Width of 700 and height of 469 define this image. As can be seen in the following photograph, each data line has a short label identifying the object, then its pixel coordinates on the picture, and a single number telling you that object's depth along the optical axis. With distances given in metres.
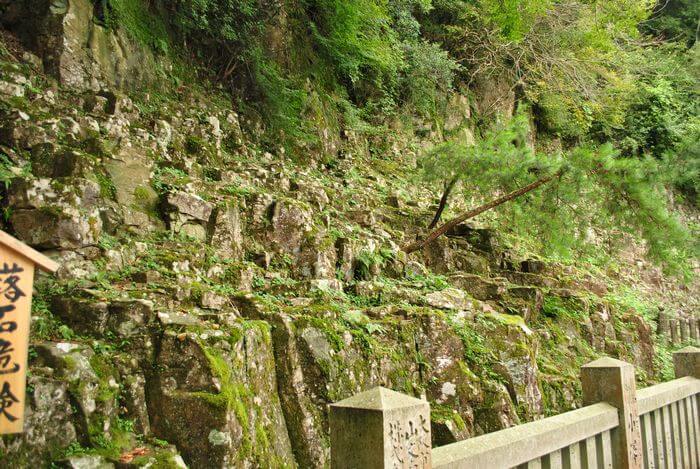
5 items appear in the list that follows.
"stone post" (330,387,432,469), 1.54
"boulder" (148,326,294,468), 3.35
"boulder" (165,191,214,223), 5.74
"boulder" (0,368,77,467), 2.79
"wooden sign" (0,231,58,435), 1.96
